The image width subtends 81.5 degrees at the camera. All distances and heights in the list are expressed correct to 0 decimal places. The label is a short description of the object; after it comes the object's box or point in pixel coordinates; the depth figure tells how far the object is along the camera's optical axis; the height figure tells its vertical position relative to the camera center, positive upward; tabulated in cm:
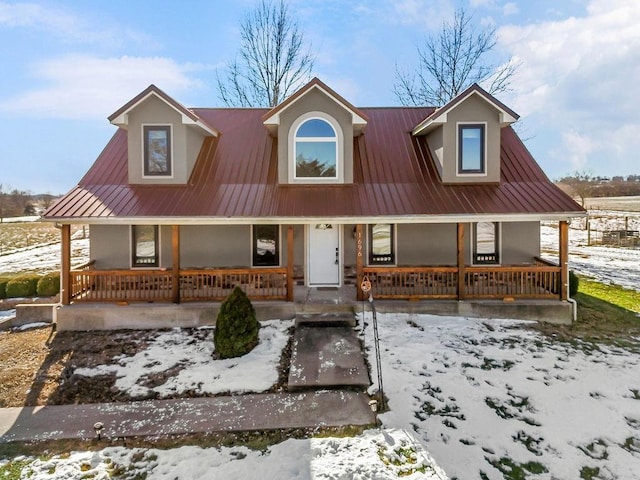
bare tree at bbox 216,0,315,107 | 2050 +922
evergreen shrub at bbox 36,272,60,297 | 1234 -172
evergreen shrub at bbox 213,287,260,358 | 743 -192
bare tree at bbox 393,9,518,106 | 2017 +894
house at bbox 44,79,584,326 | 928 +68
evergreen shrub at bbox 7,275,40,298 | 1239 -175
